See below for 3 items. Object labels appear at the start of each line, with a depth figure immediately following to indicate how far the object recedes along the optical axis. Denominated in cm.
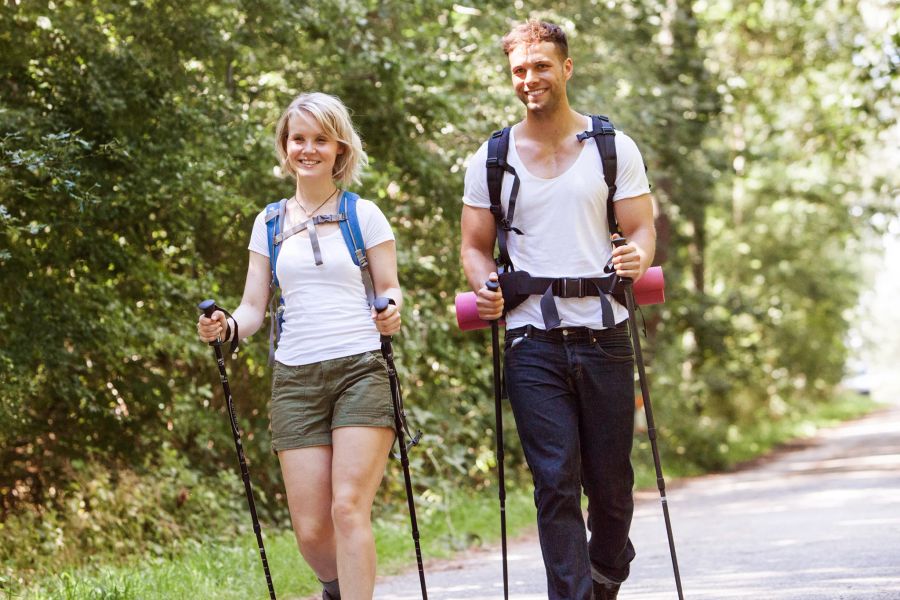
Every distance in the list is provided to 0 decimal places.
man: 895
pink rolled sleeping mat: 959
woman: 906
